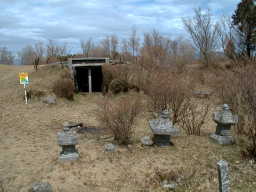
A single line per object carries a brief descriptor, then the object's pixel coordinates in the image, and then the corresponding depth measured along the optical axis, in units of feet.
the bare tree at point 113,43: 118.27
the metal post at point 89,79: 54.39
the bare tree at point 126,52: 72.02
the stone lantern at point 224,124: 19.00
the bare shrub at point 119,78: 50.29
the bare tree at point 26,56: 158.10
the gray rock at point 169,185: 13.46
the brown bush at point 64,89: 45.78
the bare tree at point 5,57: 175.35
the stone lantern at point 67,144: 17.11
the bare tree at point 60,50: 100.60
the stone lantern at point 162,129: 18.86
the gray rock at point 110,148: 18.60
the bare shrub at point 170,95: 24.77
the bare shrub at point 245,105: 15.70
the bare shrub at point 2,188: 12.82
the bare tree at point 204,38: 86.28
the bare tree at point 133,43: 96.67
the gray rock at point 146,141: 19.72
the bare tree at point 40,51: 123.24
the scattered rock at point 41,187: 12.38
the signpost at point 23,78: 40.48
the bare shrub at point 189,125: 22.45
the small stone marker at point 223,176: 10.00
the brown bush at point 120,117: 19.40
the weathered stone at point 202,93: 44.95
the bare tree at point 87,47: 125.08
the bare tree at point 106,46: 118.20
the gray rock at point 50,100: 42.23
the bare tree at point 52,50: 105.09
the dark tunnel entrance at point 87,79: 59.72
